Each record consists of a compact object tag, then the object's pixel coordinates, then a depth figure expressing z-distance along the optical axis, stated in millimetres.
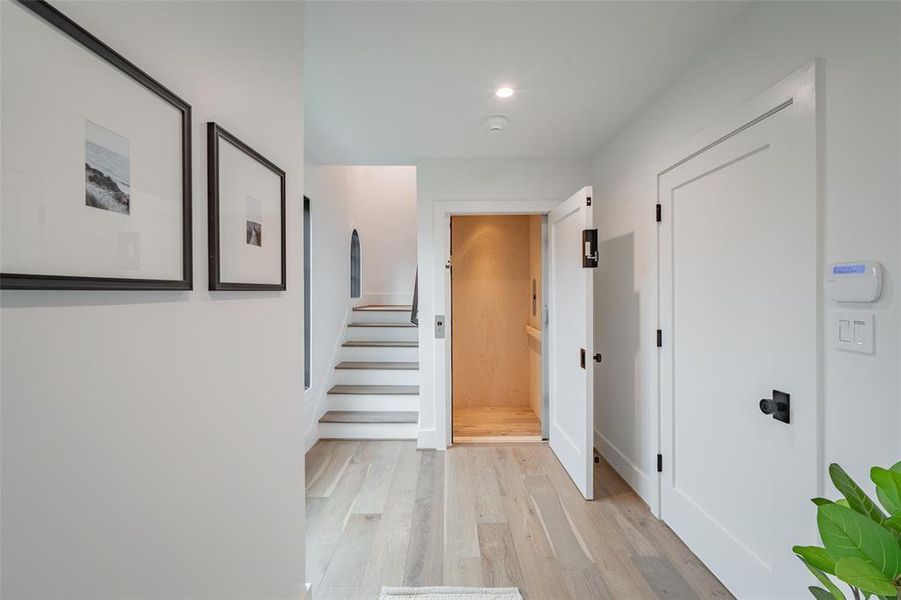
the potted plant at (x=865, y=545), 630
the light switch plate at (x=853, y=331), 1106
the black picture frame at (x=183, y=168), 513
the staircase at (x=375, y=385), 3402
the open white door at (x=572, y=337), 2457
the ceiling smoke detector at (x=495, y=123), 2449
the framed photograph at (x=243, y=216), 906
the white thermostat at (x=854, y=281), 1083
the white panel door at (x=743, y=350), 1325
